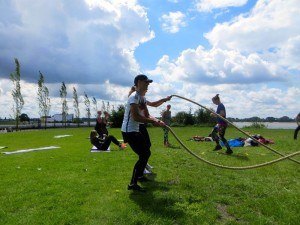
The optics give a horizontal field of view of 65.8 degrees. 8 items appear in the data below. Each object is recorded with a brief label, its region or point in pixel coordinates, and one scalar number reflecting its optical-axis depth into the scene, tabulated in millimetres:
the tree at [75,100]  48934
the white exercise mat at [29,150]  11689
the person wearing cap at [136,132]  5194
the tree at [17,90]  38869
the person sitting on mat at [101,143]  10489
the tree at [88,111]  50556
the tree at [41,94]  42036
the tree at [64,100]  46877
